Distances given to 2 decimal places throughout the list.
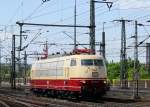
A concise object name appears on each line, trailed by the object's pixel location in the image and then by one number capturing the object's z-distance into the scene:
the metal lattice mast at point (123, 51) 76.69
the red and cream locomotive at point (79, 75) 37.56
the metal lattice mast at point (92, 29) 41.67
